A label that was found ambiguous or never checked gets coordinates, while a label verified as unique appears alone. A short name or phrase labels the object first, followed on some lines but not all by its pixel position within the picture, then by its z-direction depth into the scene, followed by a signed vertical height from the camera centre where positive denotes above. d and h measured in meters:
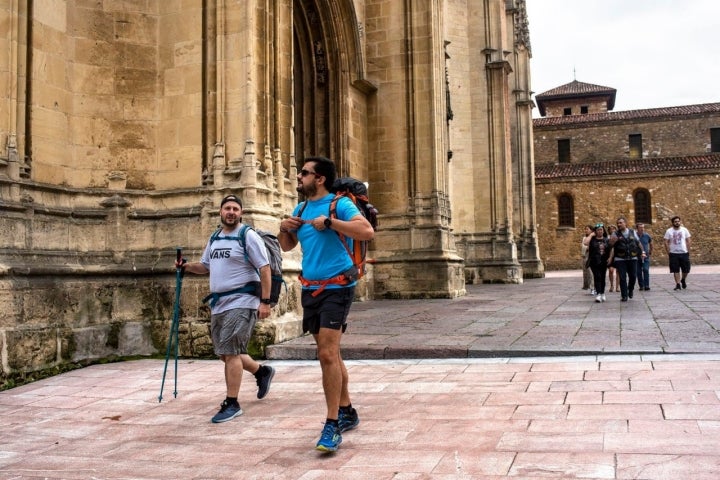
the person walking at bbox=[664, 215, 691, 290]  15.89 +0.40
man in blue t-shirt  4.07 +0.02
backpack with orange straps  4.27 +0.40
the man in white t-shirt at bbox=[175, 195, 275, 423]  5.13 -0.09
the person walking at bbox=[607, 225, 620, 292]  15.89 -0.43
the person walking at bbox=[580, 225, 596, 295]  15.63 -0.17
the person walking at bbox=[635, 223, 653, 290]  15.91 +0.04
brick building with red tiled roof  43.44 +5.95
